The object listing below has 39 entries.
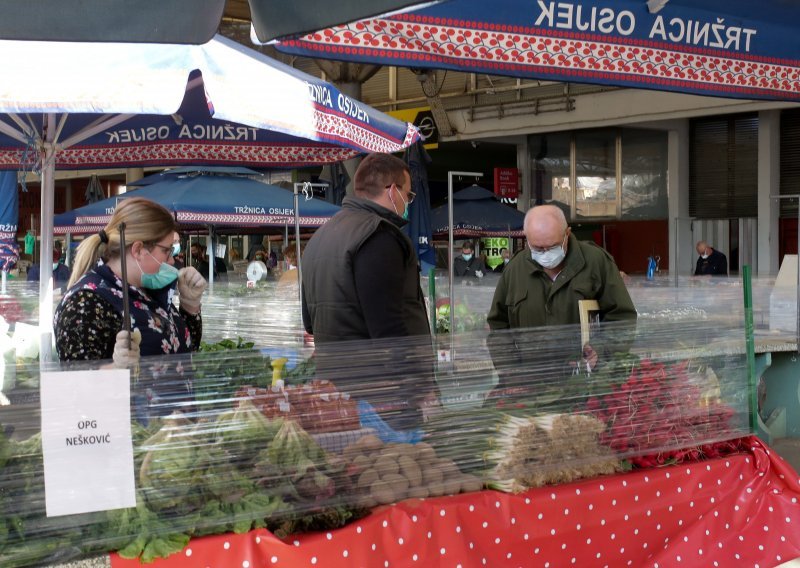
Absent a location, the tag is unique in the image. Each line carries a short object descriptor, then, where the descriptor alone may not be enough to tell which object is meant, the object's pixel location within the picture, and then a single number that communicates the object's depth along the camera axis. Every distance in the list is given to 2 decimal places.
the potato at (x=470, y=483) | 2.77
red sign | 19.91
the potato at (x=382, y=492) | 2.57
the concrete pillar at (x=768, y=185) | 16.72
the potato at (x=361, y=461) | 2.55
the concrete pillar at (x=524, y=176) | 20.28
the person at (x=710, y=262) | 14.91
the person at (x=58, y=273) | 10.96
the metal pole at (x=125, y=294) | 2.55
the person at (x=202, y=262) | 15.23
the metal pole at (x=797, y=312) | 6.21
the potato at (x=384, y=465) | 2.58
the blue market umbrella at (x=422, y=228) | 10.16
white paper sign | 2.15
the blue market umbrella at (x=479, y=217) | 14.66
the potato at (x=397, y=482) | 2.60
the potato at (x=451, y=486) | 2.73
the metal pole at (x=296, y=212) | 5.94
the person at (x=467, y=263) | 14.66
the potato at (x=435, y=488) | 2.69
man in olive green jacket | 4.12
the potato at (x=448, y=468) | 2.73
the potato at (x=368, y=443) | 2.59
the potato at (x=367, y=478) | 2.55
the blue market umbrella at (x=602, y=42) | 3.03
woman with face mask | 2.97
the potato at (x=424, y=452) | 2.68
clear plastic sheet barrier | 2.24
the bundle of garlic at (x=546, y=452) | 2.82
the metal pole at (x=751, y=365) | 3.72
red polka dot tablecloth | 2.41
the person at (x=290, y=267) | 8.28
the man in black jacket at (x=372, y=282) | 2.91
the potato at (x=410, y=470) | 2.63
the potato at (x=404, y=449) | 2.63
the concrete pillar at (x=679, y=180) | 18.12
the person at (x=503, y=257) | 16.45
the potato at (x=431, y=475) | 2.69
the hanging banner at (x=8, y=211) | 8.39
